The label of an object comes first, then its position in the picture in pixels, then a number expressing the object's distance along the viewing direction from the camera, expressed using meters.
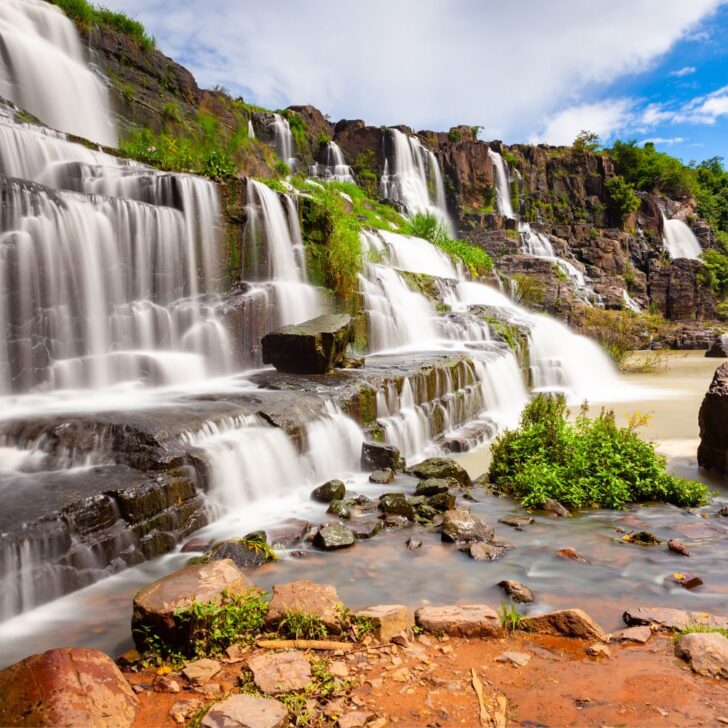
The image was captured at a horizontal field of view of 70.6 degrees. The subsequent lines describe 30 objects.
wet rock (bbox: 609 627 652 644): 3.09
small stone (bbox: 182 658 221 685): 2.74
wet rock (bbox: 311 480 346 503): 6.08
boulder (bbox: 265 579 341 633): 3.17
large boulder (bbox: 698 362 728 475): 6.53
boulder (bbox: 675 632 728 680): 2.64
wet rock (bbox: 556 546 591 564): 4.41
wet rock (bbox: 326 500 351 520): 5.57
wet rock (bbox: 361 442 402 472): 7.27
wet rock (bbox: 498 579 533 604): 3.77
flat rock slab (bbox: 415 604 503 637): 3.16
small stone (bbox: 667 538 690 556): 4.49
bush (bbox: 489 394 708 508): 5.87
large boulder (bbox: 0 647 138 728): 2.29
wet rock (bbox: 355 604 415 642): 3.08
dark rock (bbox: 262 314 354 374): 9.19
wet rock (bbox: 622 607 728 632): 3.19
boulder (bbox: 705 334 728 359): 22.48
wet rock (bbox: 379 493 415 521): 5.50
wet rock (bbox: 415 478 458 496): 6.11
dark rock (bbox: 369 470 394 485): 6.80
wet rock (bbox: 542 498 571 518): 5.60
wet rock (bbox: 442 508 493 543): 4.88
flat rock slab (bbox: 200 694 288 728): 2.28
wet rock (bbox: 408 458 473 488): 6.73
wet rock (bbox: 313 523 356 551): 4.77
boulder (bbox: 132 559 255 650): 3.04
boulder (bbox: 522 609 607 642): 3.13
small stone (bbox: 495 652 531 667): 2.86
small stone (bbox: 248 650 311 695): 2.59
